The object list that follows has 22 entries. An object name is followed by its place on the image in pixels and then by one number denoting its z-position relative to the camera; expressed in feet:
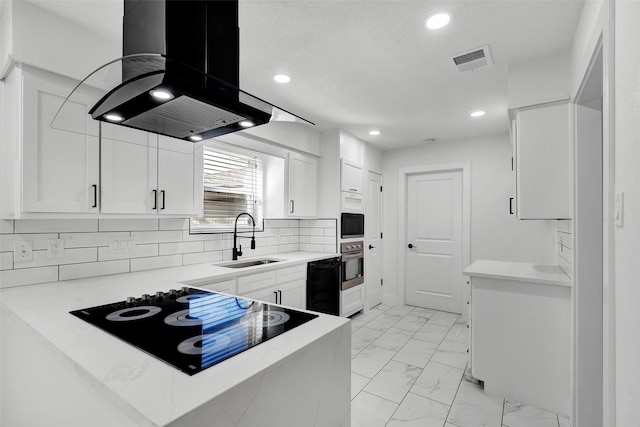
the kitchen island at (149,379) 2.47
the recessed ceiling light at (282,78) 8.51
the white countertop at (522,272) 7.30
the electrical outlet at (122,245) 7.66
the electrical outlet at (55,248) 6.68
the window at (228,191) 10.28
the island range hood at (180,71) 3.41
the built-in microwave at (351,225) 13.47
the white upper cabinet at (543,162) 7.29
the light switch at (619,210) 3.28
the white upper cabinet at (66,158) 5.66
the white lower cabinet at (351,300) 13.17
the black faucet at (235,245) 10.52
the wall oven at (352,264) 13.50
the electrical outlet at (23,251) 6.27
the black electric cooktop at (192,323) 3.18
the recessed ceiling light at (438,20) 5.98
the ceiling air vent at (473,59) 7.25
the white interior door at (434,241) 15.10
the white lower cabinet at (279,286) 8.85
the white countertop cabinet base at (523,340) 7.21
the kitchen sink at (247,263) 10.37
